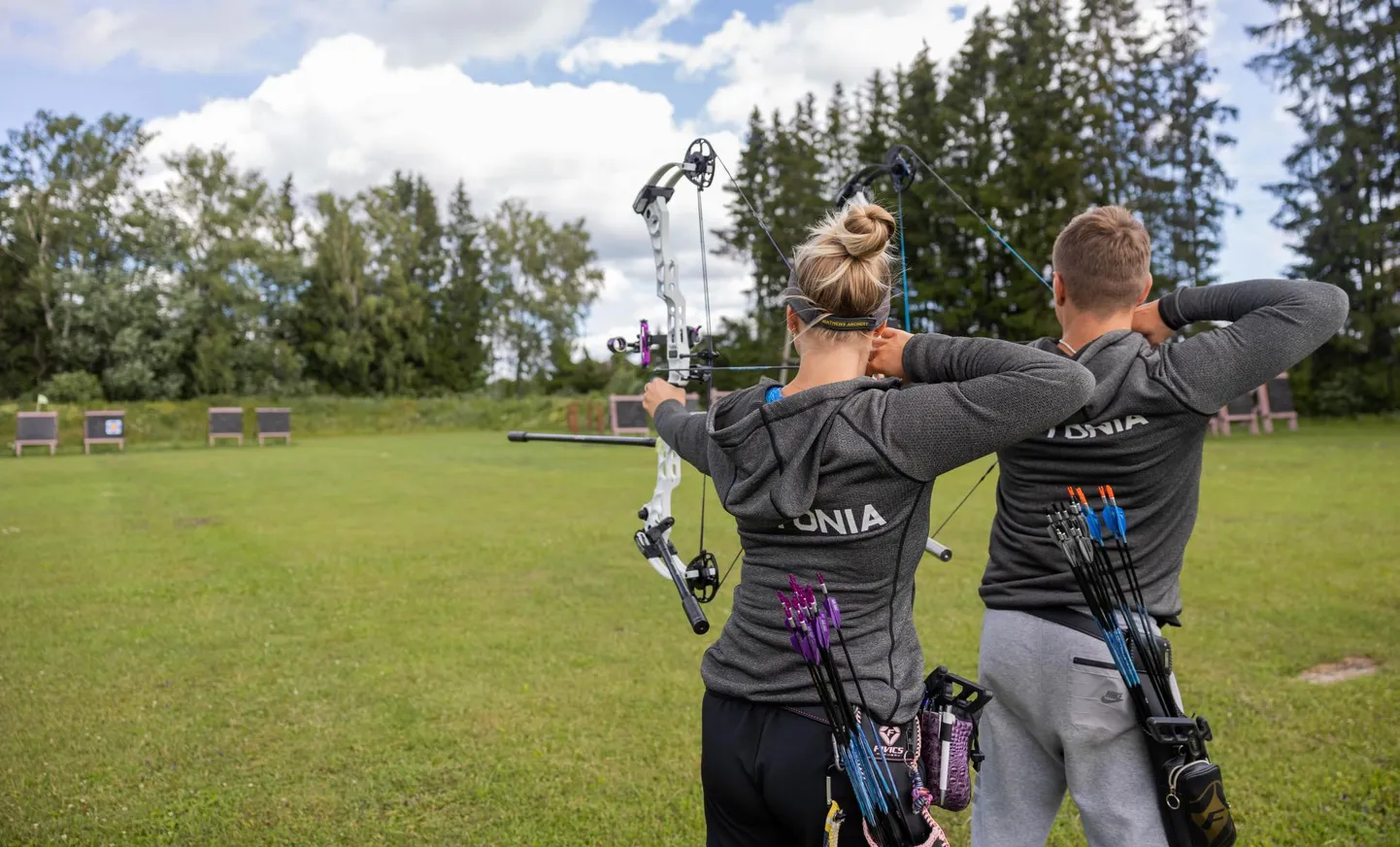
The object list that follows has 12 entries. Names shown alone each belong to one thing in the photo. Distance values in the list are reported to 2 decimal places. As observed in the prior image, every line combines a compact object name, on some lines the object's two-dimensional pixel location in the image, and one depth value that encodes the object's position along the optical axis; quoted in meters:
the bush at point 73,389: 40.81
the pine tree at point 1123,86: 33.53
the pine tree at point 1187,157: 34.06
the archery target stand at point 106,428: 30.05
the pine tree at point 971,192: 32.50
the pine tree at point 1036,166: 31.27
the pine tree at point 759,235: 40.31
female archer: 1.74
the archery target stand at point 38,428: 28.36
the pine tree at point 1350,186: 28.17
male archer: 2.01
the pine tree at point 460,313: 58.09
